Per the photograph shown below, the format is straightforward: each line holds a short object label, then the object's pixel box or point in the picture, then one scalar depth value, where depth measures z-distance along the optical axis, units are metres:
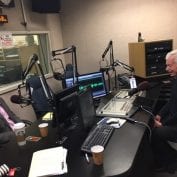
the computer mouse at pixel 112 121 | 1.92
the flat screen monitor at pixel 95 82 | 2.67
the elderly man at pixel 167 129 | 2.25
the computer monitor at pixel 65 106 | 1.72
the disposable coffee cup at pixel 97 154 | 1.27
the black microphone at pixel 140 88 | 2.56
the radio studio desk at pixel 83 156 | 1.26
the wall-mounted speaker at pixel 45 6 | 3.78
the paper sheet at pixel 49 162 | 1.26
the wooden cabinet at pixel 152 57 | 3.49
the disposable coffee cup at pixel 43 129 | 1.82
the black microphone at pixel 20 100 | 2.52
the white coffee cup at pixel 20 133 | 1.67
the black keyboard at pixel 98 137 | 1.53
